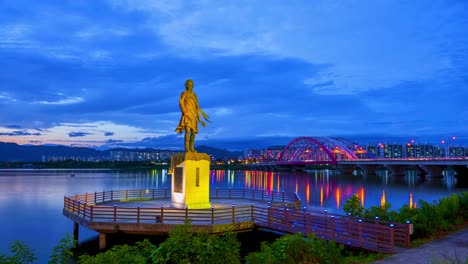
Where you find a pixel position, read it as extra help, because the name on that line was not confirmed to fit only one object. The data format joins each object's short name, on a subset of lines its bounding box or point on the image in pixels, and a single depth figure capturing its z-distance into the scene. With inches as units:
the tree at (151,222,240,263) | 383.6
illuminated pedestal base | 974.4
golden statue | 999.6
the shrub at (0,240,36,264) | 301.7
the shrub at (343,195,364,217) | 759.5
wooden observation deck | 612.7
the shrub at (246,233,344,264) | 449.7
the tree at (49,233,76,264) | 311.9
